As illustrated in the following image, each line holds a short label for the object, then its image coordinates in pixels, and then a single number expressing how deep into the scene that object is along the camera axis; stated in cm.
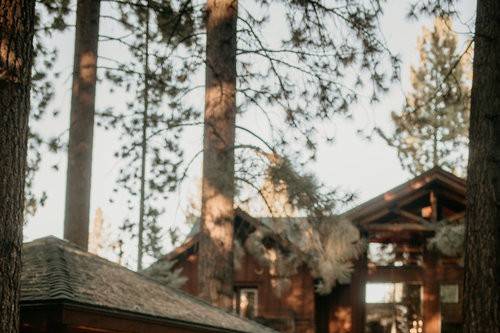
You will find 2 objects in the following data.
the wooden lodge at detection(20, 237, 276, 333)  779
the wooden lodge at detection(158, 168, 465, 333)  1971
